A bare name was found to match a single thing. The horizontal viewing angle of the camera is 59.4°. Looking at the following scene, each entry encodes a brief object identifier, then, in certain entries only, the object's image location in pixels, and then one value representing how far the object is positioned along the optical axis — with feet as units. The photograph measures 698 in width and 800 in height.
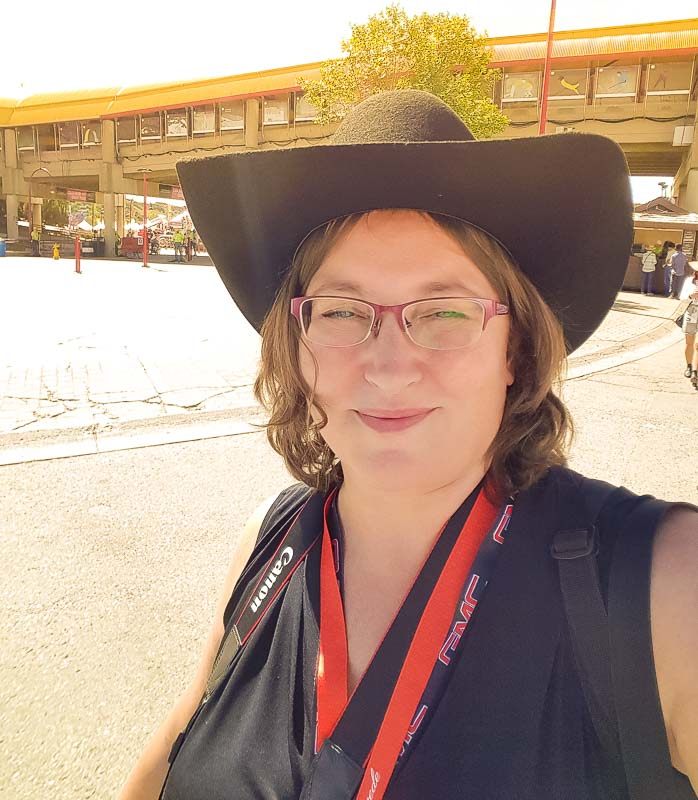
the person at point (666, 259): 63.46
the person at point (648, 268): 63.46
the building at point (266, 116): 73.15
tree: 54.19
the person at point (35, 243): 103.76
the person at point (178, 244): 106.32
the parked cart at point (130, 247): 110.52
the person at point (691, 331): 24.67
